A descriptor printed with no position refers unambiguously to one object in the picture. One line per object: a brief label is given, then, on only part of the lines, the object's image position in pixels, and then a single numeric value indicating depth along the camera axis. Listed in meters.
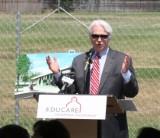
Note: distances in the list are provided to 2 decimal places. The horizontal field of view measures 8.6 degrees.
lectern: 8.39
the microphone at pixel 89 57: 9.51
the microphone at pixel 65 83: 9.33
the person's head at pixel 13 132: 7.56
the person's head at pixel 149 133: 7.73
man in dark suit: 9.31
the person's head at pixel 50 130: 7.64
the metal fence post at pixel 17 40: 13.70
